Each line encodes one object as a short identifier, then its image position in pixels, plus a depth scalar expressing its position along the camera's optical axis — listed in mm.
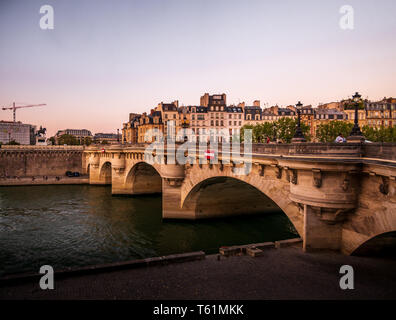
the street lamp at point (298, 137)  17047
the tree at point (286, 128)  59781
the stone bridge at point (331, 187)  11703
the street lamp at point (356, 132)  13219
